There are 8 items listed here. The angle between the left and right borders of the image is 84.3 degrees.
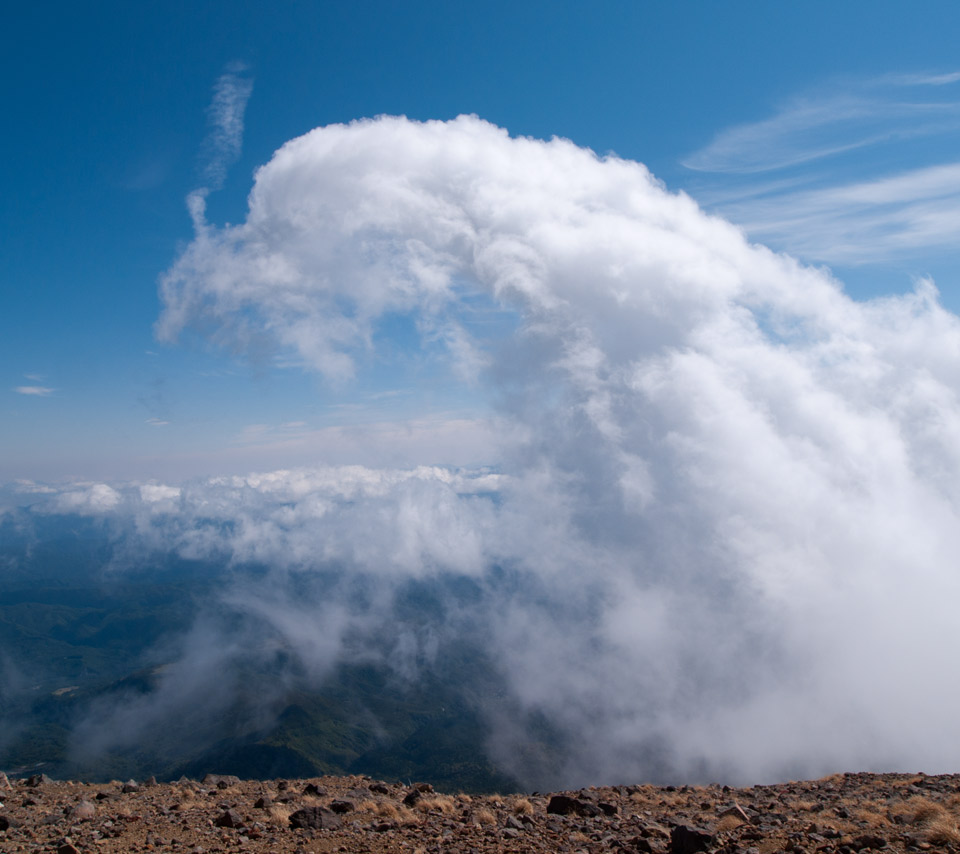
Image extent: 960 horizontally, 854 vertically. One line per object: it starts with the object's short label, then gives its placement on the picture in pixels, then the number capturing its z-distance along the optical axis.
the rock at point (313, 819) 16.39
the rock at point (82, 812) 17.66
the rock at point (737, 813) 16.69
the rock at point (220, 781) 25.55
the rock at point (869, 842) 12.82
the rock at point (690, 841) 13.44
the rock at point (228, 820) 16.81
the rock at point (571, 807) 19.11
